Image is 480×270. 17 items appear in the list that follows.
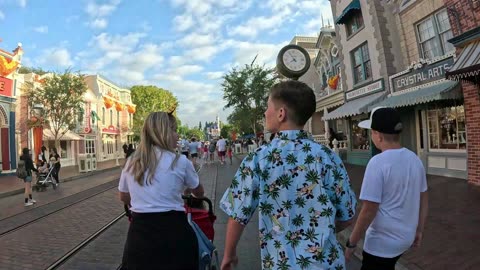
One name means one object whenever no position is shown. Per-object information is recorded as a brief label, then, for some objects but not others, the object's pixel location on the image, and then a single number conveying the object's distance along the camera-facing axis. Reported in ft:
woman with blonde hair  8.46
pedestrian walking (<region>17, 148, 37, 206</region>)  37.83
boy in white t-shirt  8.77
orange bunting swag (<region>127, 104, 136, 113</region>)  174.19
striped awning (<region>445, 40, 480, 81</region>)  27.55
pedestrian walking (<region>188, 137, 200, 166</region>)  66.69
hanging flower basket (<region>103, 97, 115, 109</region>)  141.34
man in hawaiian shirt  6.43
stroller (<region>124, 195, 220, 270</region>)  10.11
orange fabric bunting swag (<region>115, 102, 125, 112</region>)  156.66
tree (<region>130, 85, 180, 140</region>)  226.38
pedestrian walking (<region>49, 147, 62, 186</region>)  53.93
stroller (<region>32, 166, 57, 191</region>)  49.49
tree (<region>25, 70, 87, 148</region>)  87.45
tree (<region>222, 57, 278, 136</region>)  105.29
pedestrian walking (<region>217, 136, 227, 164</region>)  77.05
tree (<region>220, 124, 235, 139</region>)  307.27
